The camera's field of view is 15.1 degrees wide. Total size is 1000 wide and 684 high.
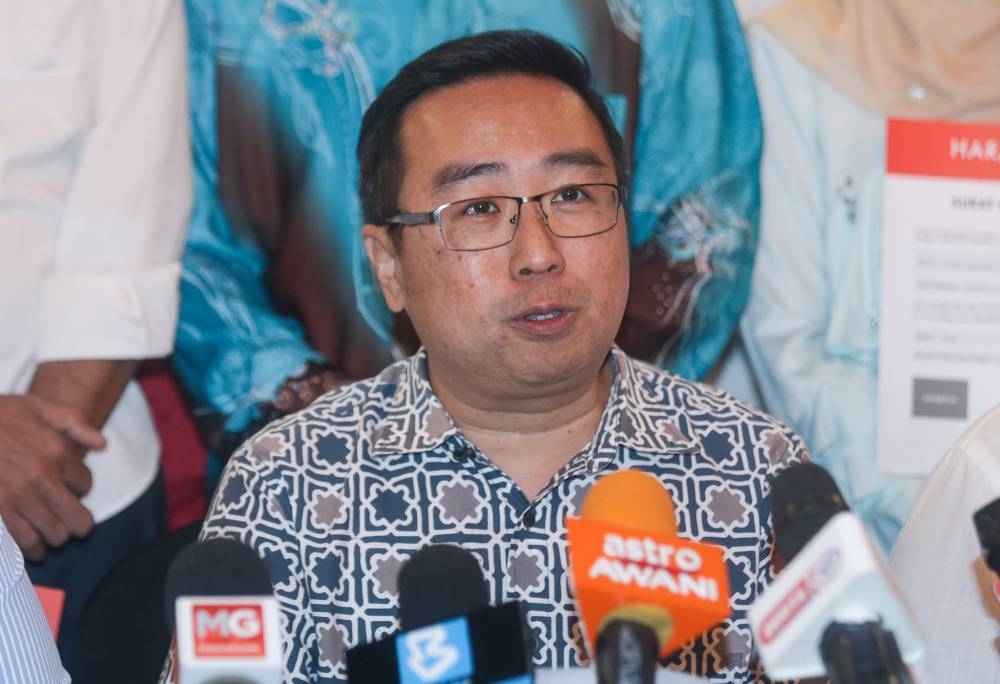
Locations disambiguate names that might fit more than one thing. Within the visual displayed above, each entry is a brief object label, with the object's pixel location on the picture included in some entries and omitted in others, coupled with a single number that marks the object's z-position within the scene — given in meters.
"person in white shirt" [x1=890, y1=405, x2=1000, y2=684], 2.20
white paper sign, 2.60
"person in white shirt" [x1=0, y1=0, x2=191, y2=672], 2.46
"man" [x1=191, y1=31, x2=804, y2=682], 2.28
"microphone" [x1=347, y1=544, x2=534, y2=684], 1.95
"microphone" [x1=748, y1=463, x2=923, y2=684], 1.89
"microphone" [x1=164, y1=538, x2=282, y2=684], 1.91
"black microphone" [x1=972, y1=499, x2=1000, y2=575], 1.94
